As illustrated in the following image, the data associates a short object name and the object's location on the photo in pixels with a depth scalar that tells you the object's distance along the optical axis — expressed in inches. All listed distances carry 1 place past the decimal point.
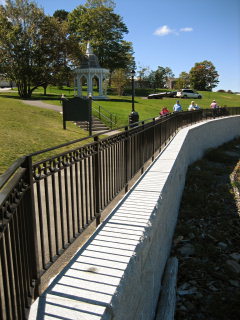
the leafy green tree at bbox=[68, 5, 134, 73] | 2175.2
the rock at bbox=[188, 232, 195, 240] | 251.0
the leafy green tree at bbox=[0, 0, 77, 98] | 1358.3
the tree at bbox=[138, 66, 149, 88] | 3507.4
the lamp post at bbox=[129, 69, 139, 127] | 626.7
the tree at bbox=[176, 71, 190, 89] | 3444.9
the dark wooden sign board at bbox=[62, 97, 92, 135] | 595.8
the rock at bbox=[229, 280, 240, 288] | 188.7
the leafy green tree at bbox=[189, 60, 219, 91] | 3540.8
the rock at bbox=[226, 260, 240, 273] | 206.0
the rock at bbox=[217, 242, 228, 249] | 240.3
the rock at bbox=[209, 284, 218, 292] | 182.1
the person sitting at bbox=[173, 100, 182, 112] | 667.4
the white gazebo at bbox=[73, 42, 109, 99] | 1428.4
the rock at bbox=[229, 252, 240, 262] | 221.4
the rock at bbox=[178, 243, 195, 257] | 220.4
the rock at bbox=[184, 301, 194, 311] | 164.9
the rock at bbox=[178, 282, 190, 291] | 181.8
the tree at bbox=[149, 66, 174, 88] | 3472.0
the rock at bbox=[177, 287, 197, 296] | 176.7
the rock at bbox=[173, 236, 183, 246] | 237.3
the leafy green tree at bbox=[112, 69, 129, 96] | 1988.3
